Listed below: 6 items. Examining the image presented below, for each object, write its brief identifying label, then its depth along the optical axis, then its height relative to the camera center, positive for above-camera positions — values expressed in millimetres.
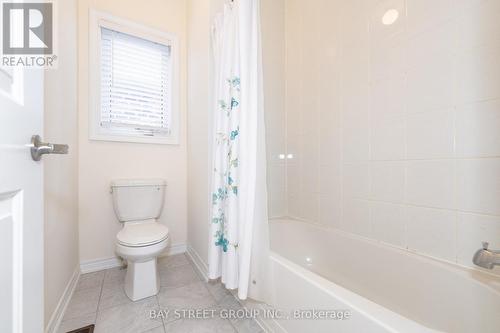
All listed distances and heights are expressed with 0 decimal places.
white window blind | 1788 +729
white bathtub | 699 -538
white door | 392 -86
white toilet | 1312 -453
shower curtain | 1040 +29
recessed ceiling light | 1105 +803
